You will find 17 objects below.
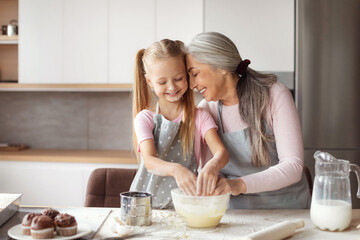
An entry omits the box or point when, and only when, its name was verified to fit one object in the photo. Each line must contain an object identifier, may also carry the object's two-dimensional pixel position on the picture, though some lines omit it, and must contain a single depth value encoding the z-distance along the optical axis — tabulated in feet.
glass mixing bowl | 3.81
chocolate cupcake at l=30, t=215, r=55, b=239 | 3.42
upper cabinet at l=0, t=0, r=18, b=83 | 11.51
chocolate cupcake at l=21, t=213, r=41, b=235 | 3.52
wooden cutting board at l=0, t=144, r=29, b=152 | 10.67
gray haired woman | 4.96
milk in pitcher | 3.74
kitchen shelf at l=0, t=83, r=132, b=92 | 10.28
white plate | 3.48
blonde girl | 4.88
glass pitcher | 3.75
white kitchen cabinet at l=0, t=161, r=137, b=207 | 9.64
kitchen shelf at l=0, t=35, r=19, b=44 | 10.64
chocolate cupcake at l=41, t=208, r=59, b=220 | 3.64
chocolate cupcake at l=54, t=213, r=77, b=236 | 3.51
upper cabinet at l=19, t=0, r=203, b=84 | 10.02
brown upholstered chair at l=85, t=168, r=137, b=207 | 5.81
